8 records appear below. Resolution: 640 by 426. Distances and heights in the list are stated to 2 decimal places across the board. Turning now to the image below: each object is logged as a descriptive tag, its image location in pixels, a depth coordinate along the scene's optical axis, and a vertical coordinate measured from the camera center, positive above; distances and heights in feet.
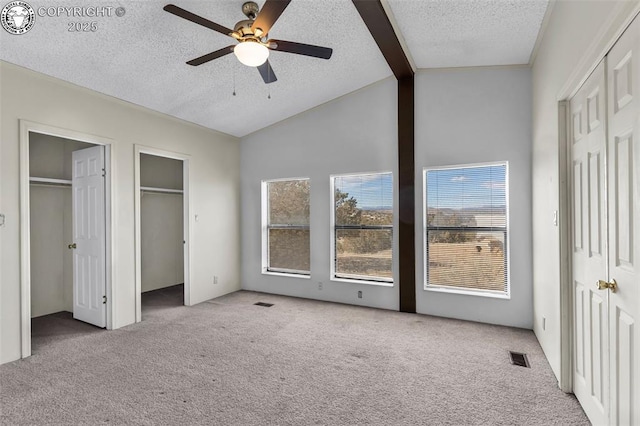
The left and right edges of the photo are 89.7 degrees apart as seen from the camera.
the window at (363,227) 15.01 -0.68
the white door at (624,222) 4.85 -0.19
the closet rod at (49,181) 12.51 +1.43
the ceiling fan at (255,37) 6.95 +4.28
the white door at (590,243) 6.19 -0.69
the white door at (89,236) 12.72 -0.86
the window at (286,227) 17.13 -0.71
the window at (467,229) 12.90 -0.69
